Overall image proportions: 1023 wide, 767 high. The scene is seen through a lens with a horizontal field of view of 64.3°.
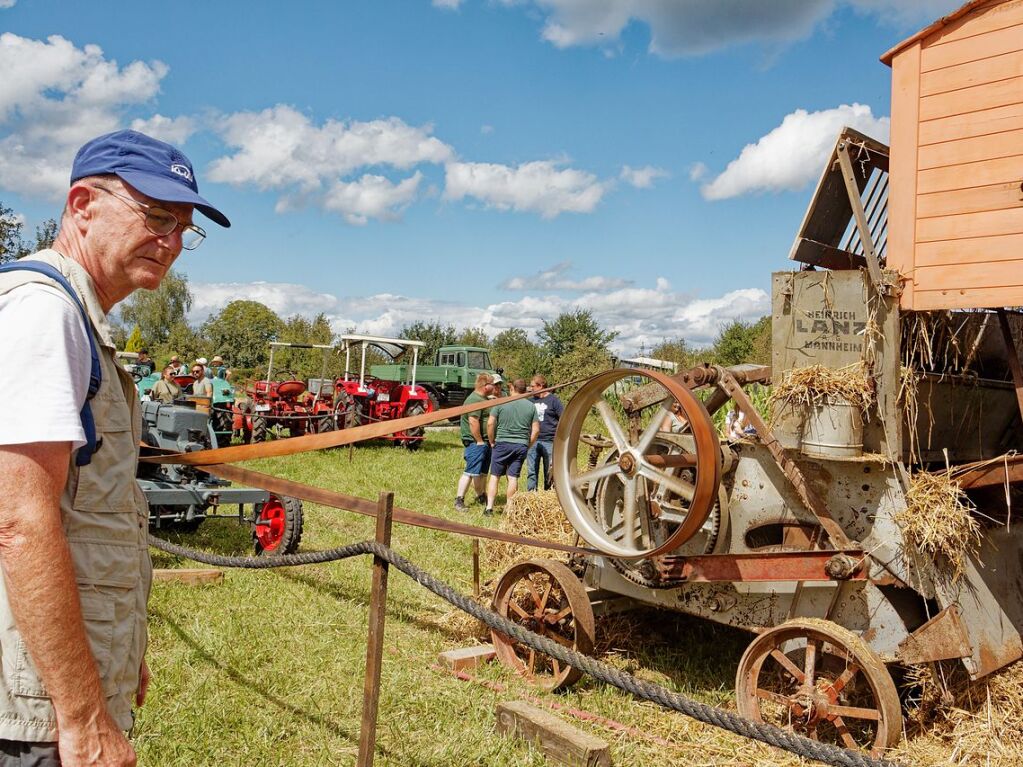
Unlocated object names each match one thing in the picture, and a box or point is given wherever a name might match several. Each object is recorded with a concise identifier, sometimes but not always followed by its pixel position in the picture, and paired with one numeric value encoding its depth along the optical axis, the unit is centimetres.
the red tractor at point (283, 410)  1652
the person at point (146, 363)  1286
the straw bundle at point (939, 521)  380
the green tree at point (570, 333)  4372
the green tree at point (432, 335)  5053
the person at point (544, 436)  1095
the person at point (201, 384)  1413
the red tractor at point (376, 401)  1709
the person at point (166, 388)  1100
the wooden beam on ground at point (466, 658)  488
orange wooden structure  392
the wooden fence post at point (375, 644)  331
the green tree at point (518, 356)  4219
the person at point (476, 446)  1052
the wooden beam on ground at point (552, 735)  361
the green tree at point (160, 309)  6188
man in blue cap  145
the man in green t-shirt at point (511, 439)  1014
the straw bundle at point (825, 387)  402
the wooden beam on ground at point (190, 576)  623
